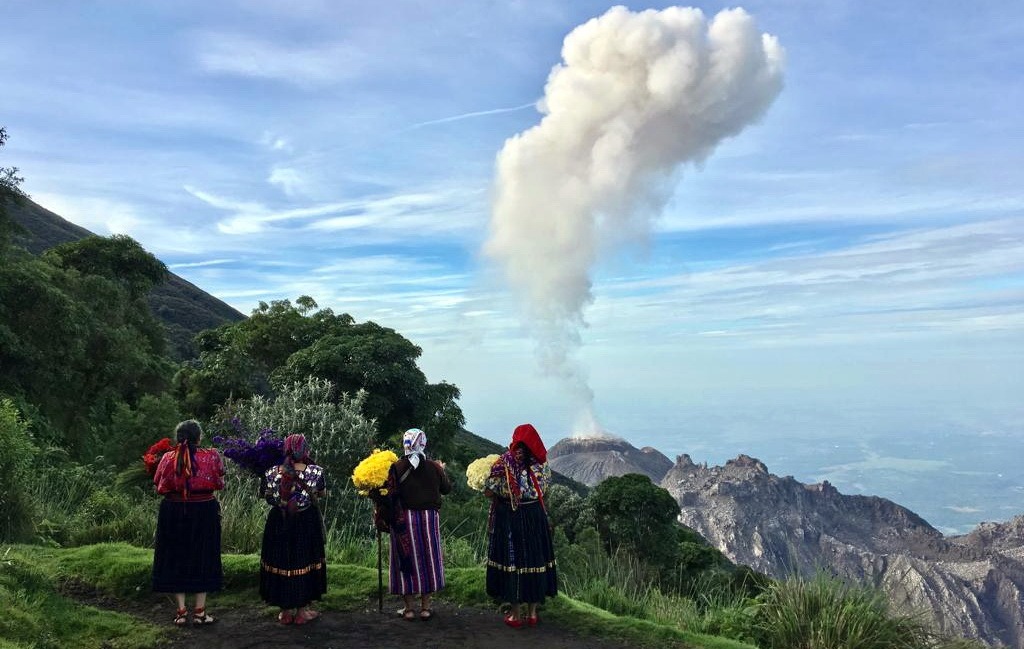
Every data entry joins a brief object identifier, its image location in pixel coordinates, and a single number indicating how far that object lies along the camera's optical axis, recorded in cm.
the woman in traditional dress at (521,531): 725
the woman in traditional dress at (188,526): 704
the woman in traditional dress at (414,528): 730
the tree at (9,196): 2702
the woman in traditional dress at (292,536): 708
